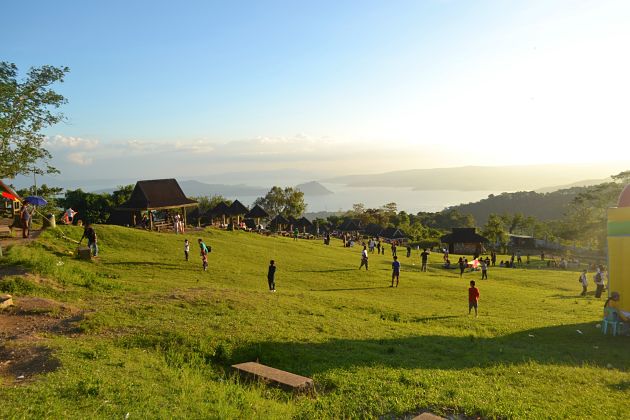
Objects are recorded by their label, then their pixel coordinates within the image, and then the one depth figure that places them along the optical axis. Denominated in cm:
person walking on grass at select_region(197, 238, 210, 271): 2072
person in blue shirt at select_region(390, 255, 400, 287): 2183
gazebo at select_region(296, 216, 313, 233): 5744
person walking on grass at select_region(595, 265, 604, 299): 2072
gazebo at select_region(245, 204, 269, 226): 4653
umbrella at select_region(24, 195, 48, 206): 2476
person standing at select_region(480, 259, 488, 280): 2906
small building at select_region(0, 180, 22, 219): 2602
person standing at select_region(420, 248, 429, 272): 3033
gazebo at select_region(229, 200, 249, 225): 4331
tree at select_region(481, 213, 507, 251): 6775
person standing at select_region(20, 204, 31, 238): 2078
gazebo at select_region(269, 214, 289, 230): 5412
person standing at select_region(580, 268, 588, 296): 2275
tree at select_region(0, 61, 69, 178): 2039
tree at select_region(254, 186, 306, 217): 8781
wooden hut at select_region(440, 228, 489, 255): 5281
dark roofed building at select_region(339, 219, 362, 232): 5938
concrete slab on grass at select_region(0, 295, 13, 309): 1123
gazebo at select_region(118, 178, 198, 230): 3278
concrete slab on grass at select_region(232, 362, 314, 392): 757
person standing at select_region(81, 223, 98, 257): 2034
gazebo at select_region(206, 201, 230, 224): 4356
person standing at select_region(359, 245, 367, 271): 2648
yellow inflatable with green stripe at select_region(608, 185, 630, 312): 1400
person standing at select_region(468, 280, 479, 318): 1574
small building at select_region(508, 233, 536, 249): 6062
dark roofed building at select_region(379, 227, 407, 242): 6034
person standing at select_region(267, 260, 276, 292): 1753
